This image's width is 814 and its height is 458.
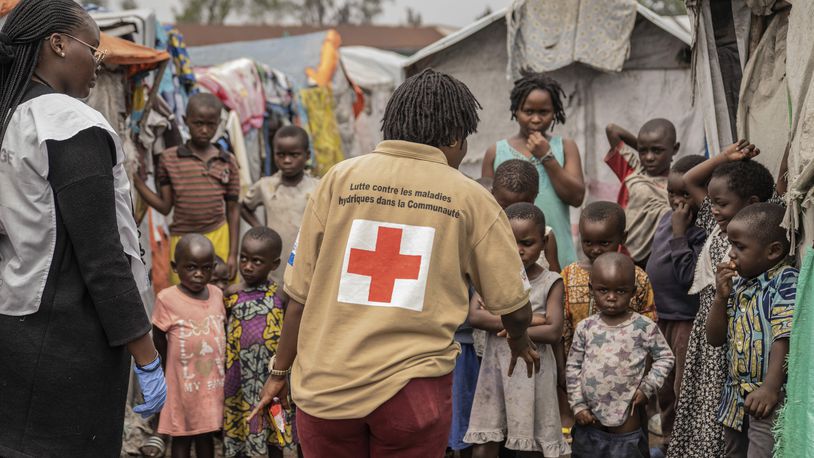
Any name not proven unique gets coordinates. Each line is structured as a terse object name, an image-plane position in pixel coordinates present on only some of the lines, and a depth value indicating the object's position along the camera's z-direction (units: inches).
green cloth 126.7
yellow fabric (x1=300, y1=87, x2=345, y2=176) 405.1
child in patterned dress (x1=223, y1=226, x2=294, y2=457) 188.2
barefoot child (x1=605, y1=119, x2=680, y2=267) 211.2
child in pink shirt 185.9
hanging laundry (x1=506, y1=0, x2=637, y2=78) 272.5
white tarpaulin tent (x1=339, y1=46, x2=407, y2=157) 551.2
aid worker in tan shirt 106.4
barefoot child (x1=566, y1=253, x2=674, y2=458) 166.1
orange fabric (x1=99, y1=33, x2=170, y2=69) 212.8
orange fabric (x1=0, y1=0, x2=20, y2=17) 199.5
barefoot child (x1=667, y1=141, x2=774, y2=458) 156.0
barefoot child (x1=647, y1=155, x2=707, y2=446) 183.8
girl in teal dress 201.5
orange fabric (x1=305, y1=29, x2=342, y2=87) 429.4
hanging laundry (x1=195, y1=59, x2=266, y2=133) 337.1
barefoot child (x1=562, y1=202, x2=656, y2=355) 183.6
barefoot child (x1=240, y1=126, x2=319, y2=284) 235.0
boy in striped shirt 233.0
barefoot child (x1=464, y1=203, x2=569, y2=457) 168.7
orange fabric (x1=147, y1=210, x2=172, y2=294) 248.4
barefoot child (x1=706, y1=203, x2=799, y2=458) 136.8
